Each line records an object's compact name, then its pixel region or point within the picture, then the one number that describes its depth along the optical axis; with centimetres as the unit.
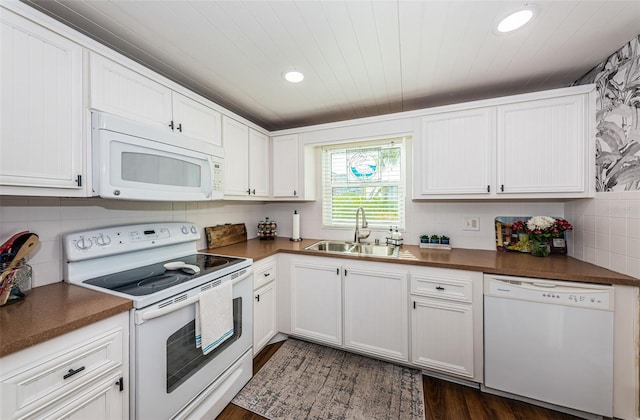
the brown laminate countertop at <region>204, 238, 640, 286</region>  148
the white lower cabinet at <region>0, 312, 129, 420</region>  81
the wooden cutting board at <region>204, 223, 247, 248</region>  230
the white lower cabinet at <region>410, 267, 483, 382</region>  171
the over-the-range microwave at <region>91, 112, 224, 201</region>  125
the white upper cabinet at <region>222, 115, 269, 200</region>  216
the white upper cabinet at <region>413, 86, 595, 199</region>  173
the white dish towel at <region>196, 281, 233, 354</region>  139
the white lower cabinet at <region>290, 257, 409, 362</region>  193
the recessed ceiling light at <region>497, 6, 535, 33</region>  122
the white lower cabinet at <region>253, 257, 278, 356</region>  202
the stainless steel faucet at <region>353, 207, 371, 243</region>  256
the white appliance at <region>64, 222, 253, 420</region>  116
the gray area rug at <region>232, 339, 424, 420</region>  157
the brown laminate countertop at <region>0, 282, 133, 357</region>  84
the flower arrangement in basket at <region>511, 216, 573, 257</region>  187
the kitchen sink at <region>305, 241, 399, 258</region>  236
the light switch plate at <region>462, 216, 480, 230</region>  225
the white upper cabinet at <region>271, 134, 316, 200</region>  265
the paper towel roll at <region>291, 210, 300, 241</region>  277
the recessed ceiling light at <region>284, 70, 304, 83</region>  177
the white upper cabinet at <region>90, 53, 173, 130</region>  128
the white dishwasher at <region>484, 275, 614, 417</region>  144
